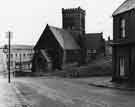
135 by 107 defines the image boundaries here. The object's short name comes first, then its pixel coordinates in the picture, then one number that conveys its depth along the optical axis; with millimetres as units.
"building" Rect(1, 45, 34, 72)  78500
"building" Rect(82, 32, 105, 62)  61656
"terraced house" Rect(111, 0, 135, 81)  21984
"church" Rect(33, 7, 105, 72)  53281
